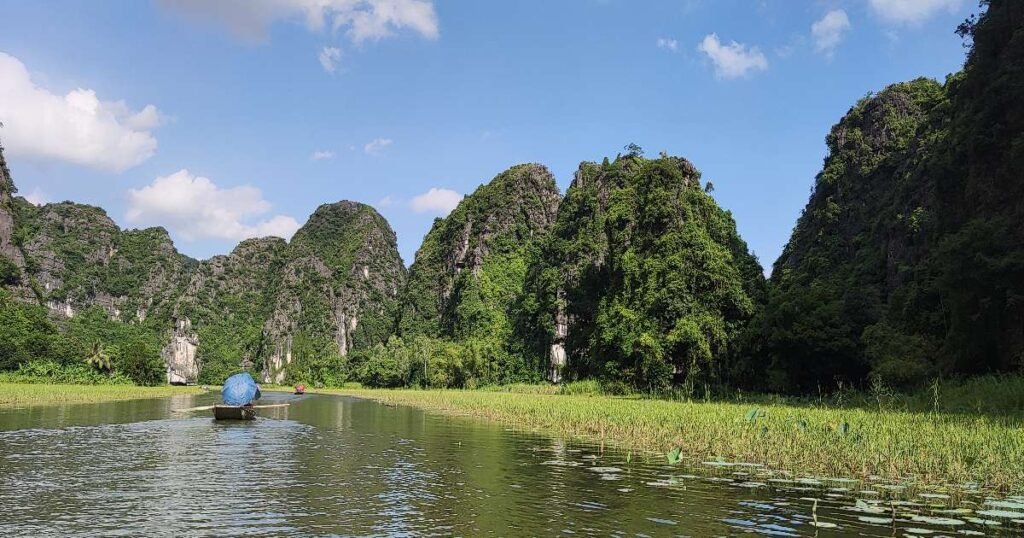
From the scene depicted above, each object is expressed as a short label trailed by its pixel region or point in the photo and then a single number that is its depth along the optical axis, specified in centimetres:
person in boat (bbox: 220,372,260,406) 3206
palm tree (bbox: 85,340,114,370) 8844
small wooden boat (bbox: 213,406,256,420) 2991
